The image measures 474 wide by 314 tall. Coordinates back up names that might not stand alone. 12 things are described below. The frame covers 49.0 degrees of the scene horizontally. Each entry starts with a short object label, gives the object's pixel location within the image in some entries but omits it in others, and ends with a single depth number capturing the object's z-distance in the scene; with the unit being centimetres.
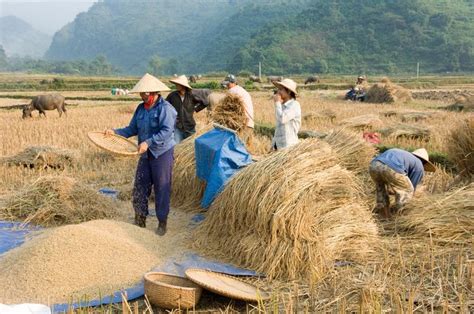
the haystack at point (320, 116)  1278
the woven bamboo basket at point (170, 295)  329
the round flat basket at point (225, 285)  332
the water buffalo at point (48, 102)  1503
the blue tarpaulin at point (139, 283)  348
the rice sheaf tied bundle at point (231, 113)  606
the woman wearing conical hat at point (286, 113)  533
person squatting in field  482
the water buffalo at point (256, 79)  3403
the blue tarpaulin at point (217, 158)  516
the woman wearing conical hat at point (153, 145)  482
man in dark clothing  675
